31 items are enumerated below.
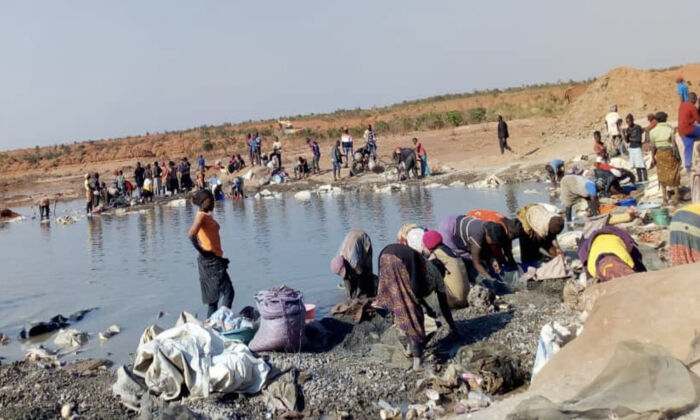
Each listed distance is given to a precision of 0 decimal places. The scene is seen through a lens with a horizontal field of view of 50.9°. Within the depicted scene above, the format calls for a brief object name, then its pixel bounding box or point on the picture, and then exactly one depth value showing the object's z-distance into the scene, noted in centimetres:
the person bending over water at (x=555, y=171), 1778
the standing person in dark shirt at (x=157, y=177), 2865
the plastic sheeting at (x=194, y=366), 590
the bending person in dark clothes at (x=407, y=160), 2386
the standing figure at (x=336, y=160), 2602
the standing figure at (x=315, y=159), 2779
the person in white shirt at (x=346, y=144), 2702
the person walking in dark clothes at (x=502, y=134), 2533
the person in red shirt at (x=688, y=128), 1217
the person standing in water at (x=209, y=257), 781
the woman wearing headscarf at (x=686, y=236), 627
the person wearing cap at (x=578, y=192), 1096
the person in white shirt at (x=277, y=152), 2877
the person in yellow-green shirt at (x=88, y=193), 2464
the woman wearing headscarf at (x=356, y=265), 823
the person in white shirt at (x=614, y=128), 1903
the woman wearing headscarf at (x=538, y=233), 869
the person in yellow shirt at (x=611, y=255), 655
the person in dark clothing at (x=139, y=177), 2712
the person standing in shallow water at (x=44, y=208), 2514
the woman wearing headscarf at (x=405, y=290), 639
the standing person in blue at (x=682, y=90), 1928
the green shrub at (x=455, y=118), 4338
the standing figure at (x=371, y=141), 2675
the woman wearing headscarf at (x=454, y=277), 805
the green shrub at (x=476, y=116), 4341
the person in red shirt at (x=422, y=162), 2433
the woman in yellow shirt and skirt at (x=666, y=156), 1156
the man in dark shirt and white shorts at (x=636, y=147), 1427
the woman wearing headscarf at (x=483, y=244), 831
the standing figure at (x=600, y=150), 1711
